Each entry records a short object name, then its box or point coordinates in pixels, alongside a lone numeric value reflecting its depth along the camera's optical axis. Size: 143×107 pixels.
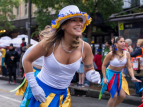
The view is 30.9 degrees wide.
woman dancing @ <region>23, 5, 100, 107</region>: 2.81
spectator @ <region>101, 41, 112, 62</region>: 10.68
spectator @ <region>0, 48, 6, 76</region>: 15.29
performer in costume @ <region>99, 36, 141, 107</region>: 5.68
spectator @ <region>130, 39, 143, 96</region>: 8.25
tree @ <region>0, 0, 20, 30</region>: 25.14
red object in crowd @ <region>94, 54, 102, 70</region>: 11.73
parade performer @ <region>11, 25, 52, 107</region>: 4.91
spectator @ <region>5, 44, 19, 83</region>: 12.66
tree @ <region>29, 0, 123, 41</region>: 11.91
